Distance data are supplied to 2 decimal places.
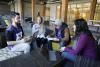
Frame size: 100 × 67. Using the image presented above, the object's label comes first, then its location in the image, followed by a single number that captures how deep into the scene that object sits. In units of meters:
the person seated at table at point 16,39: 2.52
